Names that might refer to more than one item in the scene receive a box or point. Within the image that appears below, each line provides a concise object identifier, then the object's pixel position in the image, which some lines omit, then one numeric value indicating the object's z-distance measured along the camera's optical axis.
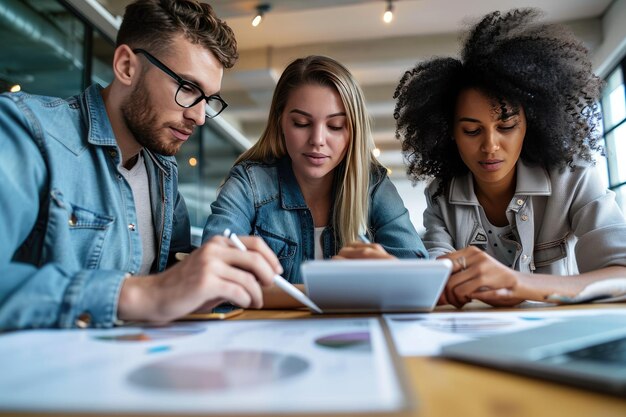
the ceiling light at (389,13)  3.70
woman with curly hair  1.38
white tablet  0.65
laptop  0.33
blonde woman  1.40
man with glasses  0.65
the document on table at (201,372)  0.30
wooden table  0.30
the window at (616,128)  4.20
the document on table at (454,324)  0.51
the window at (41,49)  2.61
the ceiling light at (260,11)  3.66
